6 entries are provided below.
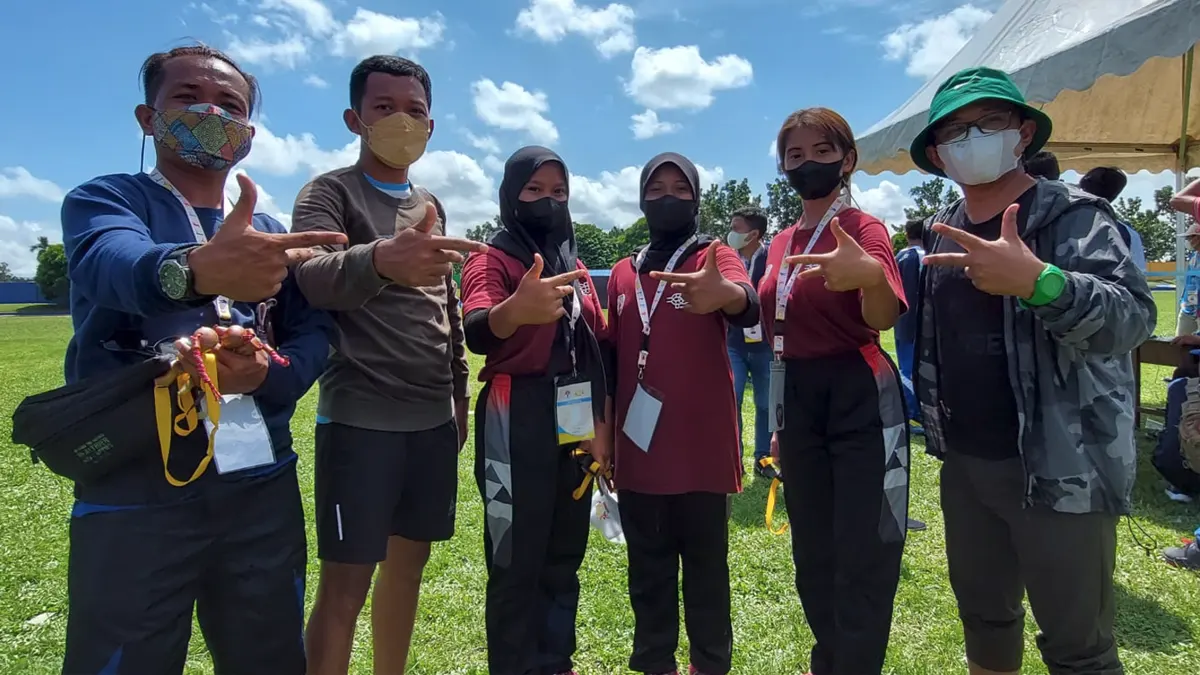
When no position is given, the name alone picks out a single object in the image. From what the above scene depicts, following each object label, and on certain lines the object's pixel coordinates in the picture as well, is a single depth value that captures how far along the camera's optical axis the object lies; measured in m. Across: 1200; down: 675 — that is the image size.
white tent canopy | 4.46
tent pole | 6.08
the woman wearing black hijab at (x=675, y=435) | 2.54
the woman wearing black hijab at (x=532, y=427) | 2.45
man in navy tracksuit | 1.51
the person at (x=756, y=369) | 5.69
